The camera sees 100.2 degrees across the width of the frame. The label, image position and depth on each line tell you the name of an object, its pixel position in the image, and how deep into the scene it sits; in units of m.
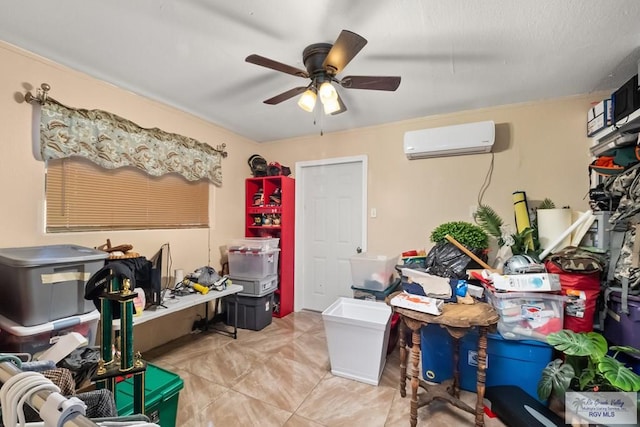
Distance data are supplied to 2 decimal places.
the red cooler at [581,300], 1.84
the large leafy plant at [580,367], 1.51
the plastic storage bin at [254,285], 3.10
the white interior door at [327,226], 3.46
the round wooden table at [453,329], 1.55
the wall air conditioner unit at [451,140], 2.60
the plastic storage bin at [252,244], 3.20
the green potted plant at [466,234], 2.46
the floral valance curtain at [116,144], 1.95
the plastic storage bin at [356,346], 2.08
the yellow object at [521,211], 2.47
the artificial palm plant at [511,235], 2.33
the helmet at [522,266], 1.97
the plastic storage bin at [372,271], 2.68
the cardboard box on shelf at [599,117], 2.08
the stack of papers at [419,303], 1.65
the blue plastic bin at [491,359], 1.85
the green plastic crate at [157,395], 1.30
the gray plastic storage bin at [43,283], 1.40
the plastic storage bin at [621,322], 1.65
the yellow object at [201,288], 2.65
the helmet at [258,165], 3.71
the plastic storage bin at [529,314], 1.82
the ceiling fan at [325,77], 1.57
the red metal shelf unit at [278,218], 3.56
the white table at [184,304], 2.07
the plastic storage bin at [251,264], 3.16
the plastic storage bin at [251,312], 3.11
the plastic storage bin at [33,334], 1.38
